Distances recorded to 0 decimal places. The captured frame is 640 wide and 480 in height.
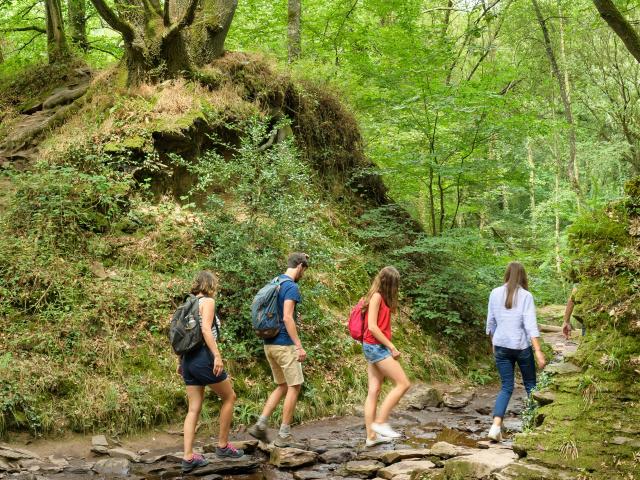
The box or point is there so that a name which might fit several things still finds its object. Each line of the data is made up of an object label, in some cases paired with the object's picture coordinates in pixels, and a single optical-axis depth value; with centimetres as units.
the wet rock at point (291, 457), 603
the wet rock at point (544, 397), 508
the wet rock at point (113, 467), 596
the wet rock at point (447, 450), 571
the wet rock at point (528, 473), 411
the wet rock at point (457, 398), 962
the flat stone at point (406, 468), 536
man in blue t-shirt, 664
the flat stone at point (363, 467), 570
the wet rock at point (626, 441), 414
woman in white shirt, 651
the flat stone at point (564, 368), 517
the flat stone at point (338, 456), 627
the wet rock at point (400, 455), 586
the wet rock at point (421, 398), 945
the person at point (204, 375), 588
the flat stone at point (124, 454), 636
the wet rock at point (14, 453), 603
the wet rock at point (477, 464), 468
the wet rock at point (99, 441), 660
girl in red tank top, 642
